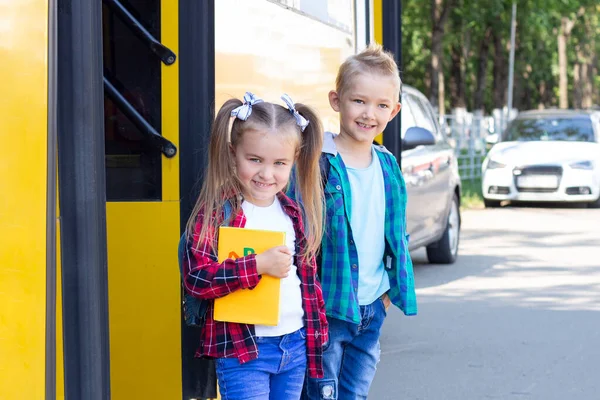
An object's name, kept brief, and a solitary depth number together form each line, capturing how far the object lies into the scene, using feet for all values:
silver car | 39.64
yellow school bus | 10.50
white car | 70.65
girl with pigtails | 13.10
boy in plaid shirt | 15.24
